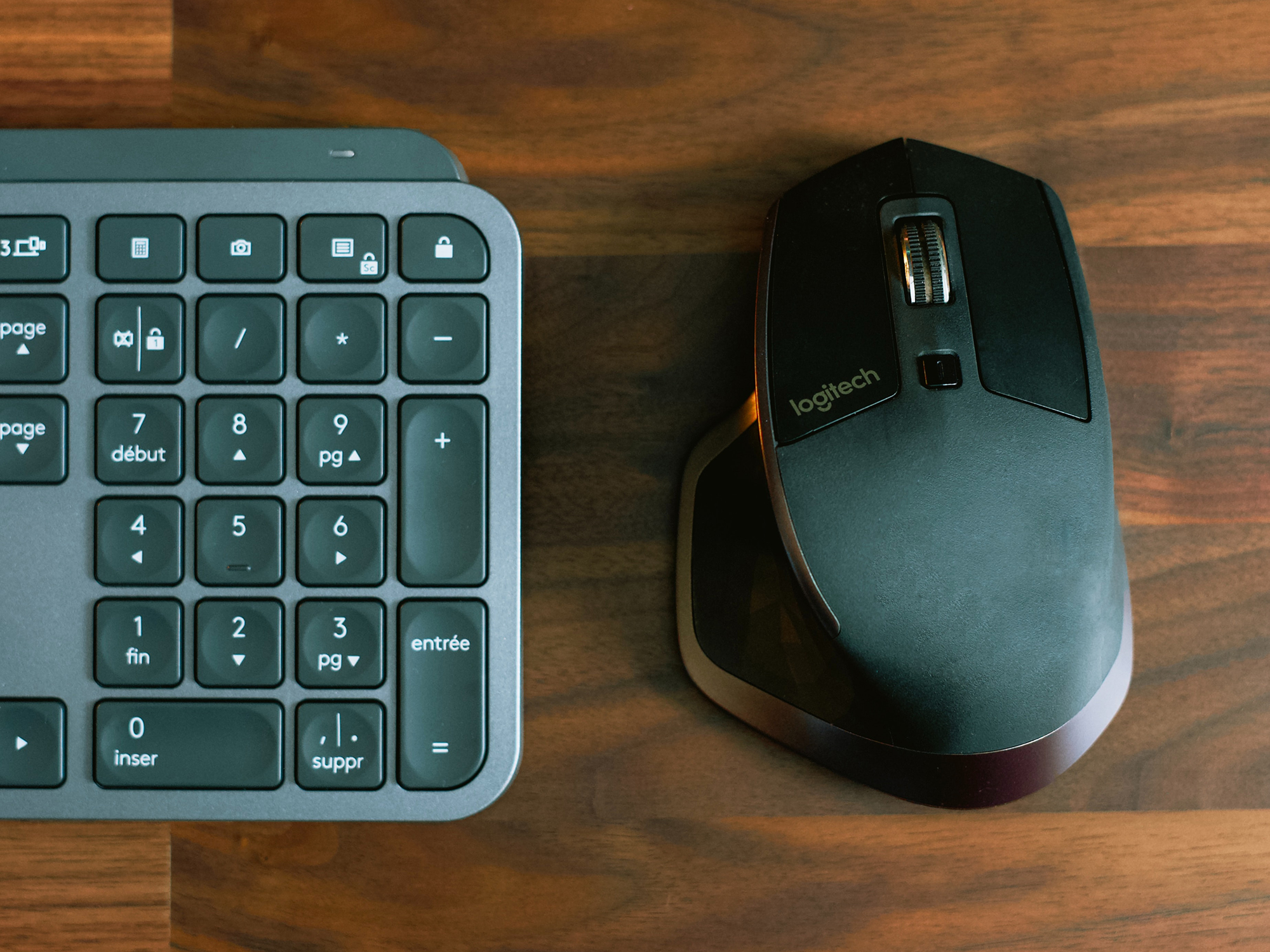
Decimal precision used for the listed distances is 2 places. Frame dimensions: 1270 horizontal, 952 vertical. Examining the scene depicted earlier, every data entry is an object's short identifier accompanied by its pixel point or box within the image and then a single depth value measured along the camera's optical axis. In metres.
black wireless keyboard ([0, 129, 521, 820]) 0.29
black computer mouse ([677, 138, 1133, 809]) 0.29
